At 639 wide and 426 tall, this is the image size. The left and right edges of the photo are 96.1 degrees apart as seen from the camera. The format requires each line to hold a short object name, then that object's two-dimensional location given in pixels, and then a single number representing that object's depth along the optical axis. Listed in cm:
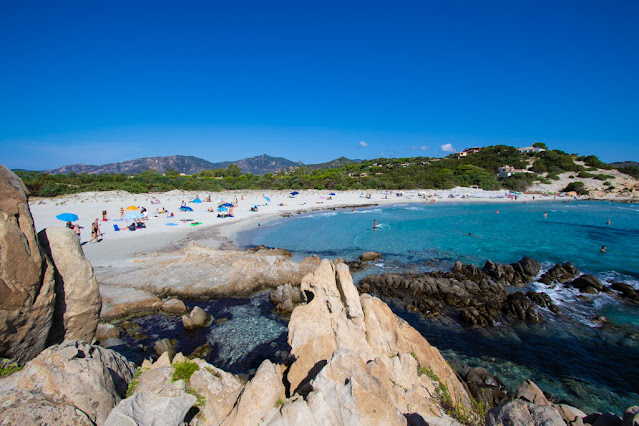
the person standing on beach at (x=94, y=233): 2316
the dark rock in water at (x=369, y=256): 2265
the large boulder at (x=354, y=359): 426
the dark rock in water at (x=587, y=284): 1667
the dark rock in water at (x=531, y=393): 729
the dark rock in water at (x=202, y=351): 1042
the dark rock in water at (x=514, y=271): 1825
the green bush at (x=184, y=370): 546
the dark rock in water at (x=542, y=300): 1448
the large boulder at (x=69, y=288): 610
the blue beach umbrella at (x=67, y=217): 2473
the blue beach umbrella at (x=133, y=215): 2802
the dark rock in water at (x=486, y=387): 823
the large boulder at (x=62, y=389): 366
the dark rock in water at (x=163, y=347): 1018
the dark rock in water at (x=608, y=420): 518
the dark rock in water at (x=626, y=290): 1574
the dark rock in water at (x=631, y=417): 416
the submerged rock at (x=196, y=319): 1228
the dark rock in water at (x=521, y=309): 1350
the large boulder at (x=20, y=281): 482
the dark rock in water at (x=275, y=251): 2234
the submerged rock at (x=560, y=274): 1823
